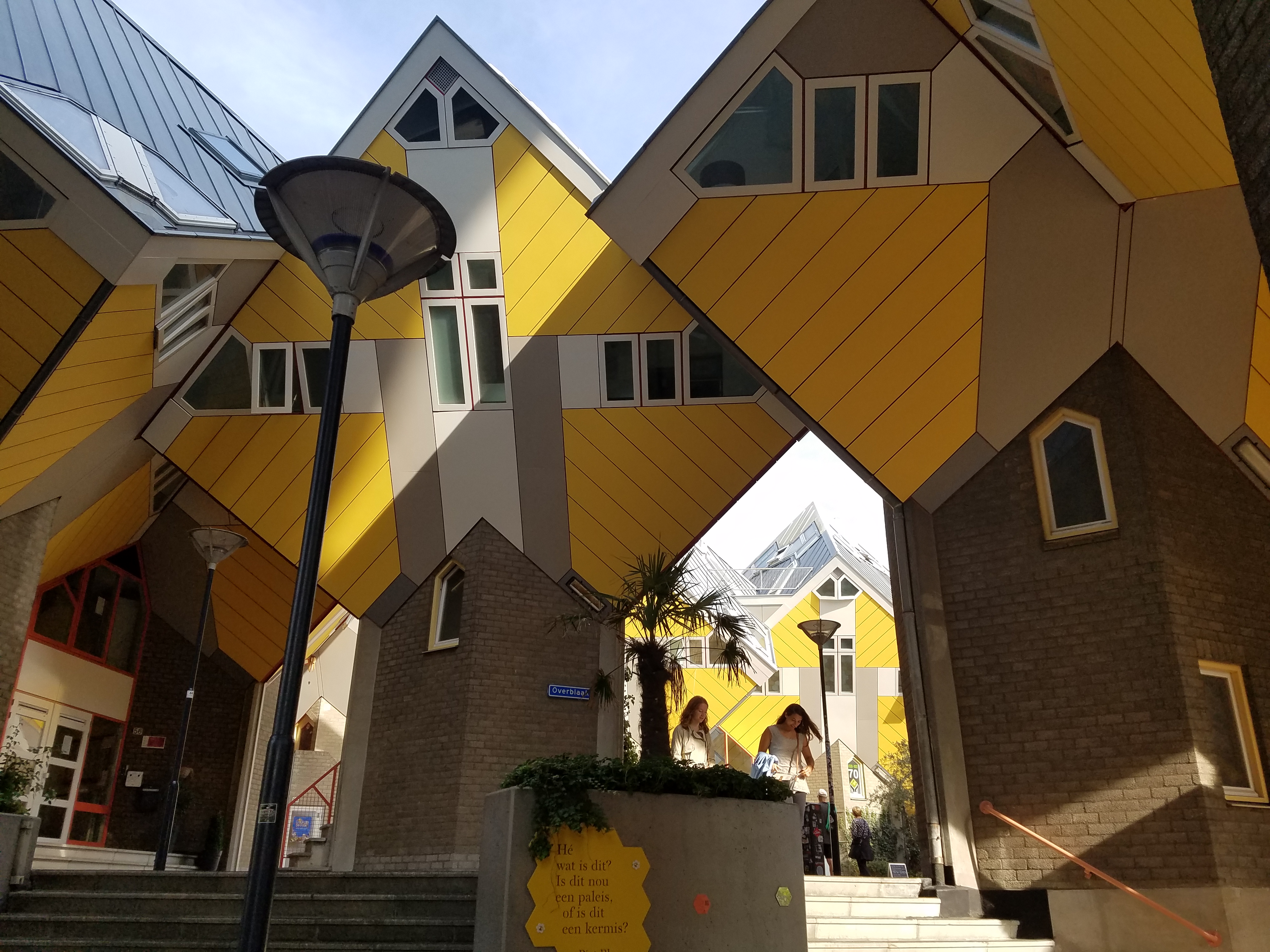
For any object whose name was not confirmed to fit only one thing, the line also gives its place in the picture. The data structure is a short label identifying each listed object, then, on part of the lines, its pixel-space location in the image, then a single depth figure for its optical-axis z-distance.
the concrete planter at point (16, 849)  8.09
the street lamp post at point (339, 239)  4.92
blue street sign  13.01
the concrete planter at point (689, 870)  6.05
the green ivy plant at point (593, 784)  6.16
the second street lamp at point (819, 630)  14.01
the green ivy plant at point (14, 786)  8.48
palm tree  7.78
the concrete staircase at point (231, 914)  7.04
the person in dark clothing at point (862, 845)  13.53
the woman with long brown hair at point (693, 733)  9.58
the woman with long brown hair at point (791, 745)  9.87
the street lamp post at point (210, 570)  12.33
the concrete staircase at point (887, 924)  7.87
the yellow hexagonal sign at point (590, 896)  6.01
